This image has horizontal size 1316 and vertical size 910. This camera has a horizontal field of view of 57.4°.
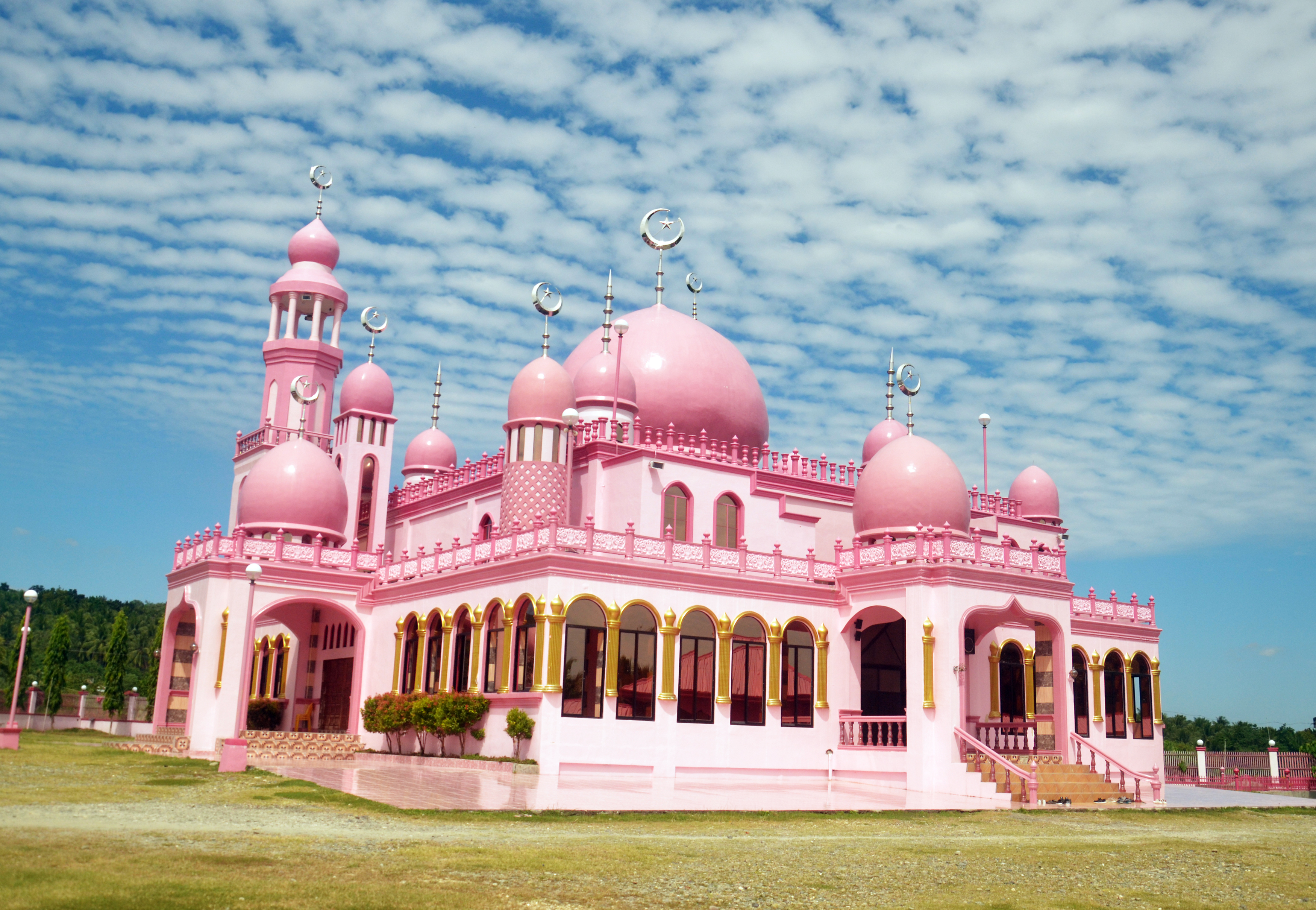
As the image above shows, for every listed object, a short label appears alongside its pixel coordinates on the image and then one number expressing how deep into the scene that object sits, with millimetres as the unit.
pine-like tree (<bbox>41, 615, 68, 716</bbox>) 54844
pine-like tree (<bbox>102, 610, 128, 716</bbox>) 53812
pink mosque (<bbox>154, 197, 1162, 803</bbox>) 28109
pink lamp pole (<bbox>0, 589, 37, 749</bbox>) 26312
